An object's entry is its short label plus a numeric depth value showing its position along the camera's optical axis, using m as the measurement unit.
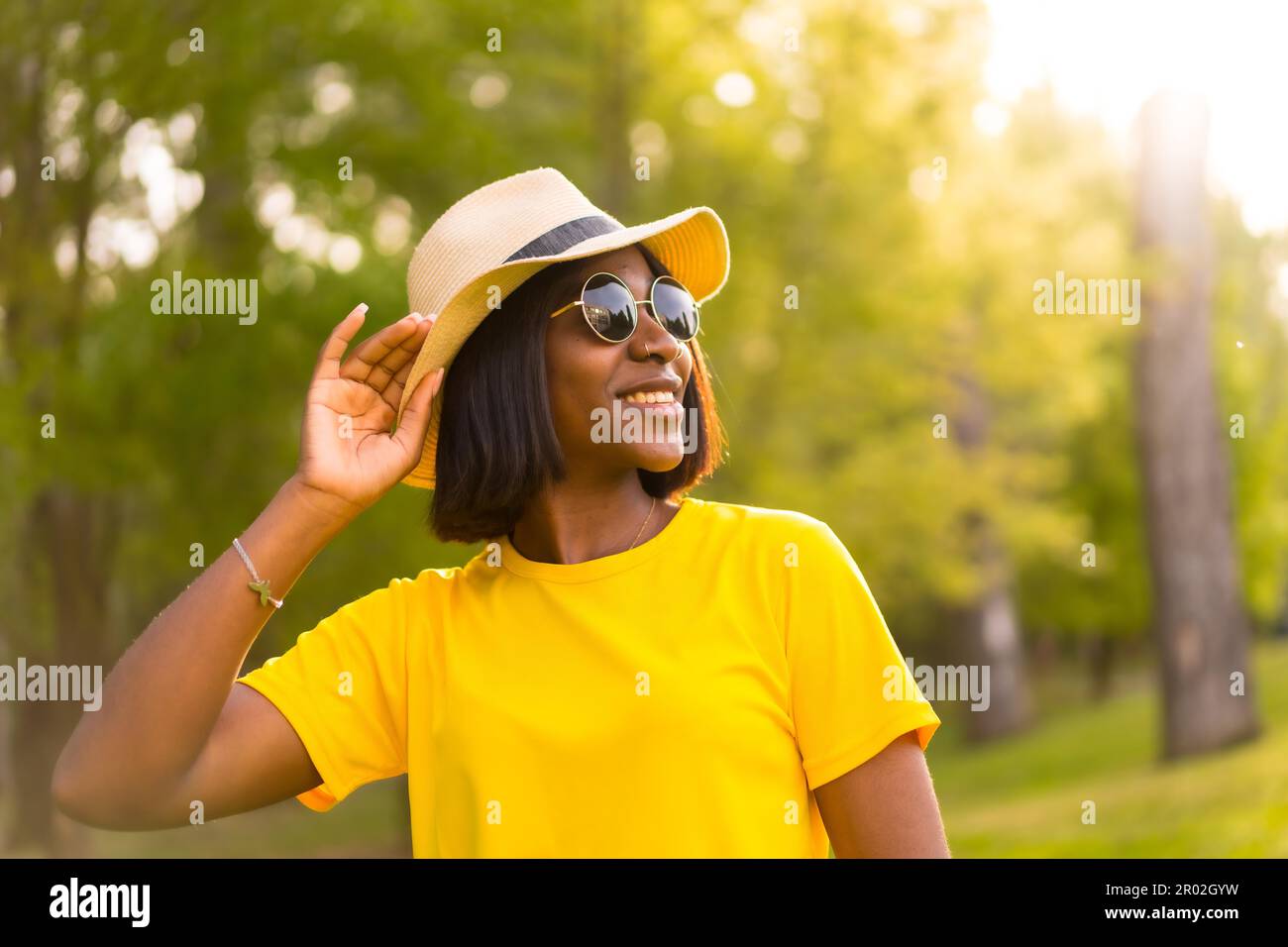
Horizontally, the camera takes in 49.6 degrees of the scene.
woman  2.04
